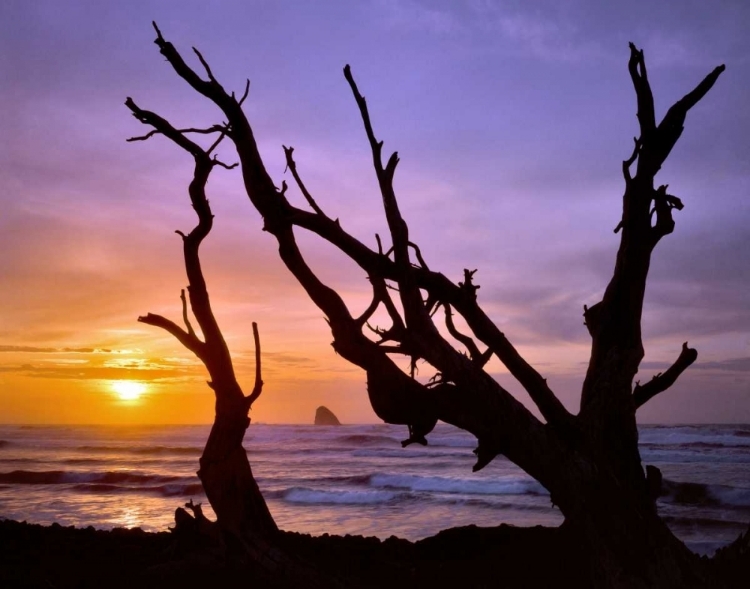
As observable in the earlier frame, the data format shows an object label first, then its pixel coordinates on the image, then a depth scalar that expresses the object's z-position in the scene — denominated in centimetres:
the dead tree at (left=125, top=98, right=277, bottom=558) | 652
